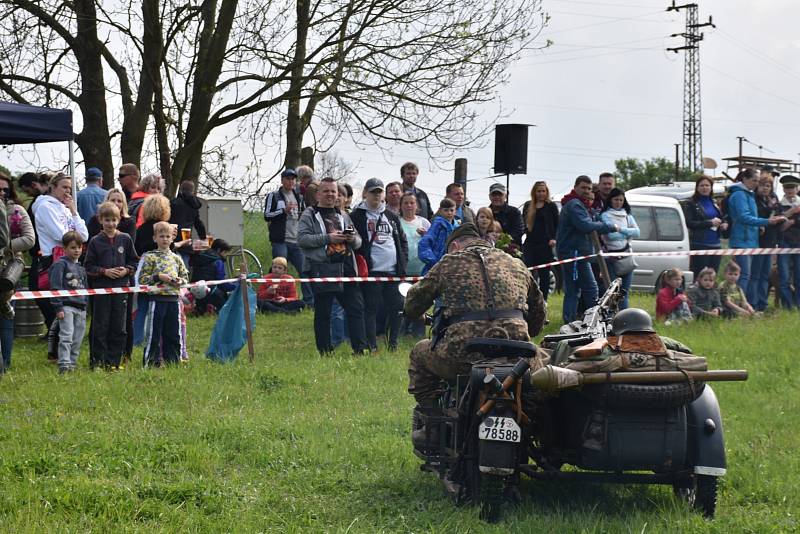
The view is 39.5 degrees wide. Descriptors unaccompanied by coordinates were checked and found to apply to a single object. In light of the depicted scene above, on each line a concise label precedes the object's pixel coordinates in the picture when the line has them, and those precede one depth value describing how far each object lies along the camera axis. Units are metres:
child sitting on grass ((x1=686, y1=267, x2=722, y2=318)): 15.19
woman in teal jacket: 16.08
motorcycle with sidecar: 5.79
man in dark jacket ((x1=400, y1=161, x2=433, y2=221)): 14.69
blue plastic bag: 11.84
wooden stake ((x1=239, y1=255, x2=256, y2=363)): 11.82
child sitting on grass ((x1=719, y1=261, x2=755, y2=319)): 15.49
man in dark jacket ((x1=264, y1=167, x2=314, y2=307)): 16.69
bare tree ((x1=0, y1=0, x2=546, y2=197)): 19.17
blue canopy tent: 12.98
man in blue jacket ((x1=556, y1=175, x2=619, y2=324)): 14.35
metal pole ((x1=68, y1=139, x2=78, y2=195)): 13.51
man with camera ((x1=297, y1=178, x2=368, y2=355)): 12.30
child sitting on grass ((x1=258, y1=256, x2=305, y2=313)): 16.55
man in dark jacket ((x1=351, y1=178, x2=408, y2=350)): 13.02
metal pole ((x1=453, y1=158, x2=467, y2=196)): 21.53
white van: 20.20
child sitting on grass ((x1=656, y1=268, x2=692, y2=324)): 14.90
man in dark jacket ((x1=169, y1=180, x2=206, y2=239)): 15.39
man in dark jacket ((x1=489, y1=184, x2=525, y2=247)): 14.92
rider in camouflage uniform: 6.60
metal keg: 13.79
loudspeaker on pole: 17.73
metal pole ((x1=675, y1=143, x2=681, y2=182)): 71.19
